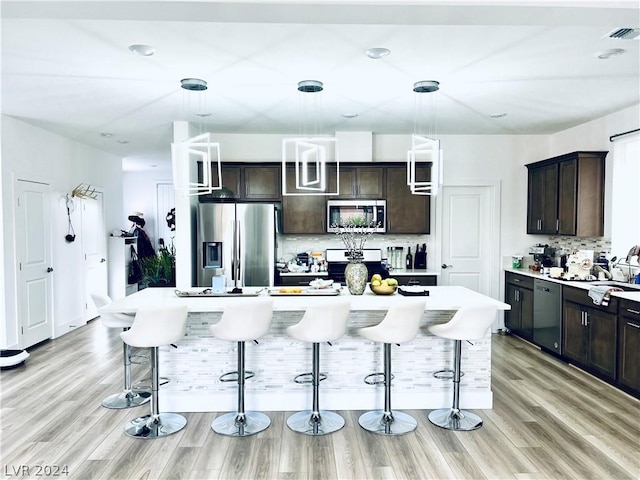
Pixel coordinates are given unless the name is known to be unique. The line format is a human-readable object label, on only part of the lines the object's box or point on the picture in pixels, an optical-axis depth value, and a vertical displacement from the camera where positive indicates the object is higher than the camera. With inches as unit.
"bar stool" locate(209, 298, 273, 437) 121.2 -29.3
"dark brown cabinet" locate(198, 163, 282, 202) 231.8 +23.1
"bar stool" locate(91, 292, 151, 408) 143.6 -50.6
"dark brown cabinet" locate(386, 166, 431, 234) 232.2 +10.0
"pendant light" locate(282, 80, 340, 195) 148.4 +48.8
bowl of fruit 142.2 -19.5
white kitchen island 141.1 -45.2
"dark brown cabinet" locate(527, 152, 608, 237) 198.8 +14.1
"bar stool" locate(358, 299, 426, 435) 123.4 -31.3
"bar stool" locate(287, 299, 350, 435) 122.0 -30.2
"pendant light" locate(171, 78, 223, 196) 132.9 +48.6
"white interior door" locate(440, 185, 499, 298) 243.6 -6.6
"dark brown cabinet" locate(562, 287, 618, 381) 160.7 -41.4
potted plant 277.3 -28.3
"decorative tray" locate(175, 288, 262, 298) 141.0 -21.6
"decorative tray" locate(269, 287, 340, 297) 143.6 -21.5
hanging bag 331.9 -32.2
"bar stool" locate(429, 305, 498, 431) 125.6 -31.1
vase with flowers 144.0 -15.6
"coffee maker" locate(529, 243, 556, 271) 223.8 -15.9
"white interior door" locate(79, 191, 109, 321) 274.7 -13.6
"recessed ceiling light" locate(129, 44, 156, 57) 123.4 +49.3
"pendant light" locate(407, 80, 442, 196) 134.1 +48.4
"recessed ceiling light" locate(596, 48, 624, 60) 126.4 +49.0
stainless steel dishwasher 192.2 -40.3
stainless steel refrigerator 214.4 -7.3
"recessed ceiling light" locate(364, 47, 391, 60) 126.4 +49.3
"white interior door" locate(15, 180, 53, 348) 208.7 -17.1
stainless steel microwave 231.3 +7.0
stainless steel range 224.5 -18.7
